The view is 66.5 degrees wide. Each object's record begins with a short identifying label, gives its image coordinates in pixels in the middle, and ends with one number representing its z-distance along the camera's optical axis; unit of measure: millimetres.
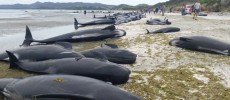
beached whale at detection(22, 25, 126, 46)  7106
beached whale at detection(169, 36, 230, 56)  5907
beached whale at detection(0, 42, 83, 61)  4549
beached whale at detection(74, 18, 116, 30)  14571
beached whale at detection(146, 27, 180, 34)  9613
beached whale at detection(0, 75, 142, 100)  2654
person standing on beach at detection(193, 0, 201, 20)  18341
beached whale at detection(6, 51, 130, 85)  3596
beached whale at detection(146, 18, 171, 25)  14305
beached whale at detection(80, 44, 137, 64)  4845
